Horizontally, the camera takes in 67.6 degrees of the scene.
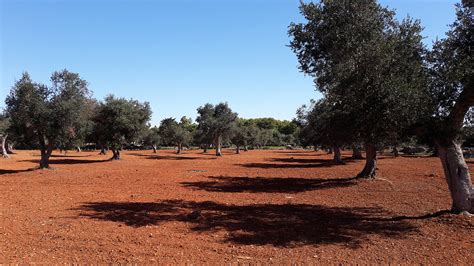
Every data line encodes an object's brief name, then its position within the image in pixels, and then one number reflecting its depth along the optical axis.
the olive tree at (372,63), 10.64
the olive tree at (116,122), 44.84
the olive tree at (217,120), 63.50
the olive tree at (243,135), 81.25
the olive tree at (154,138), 82.39
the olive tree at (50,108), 27.33
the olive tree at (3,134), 51.17
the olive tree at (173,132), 74.12
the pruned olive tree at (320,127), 35.81
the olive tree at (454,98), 10.44
